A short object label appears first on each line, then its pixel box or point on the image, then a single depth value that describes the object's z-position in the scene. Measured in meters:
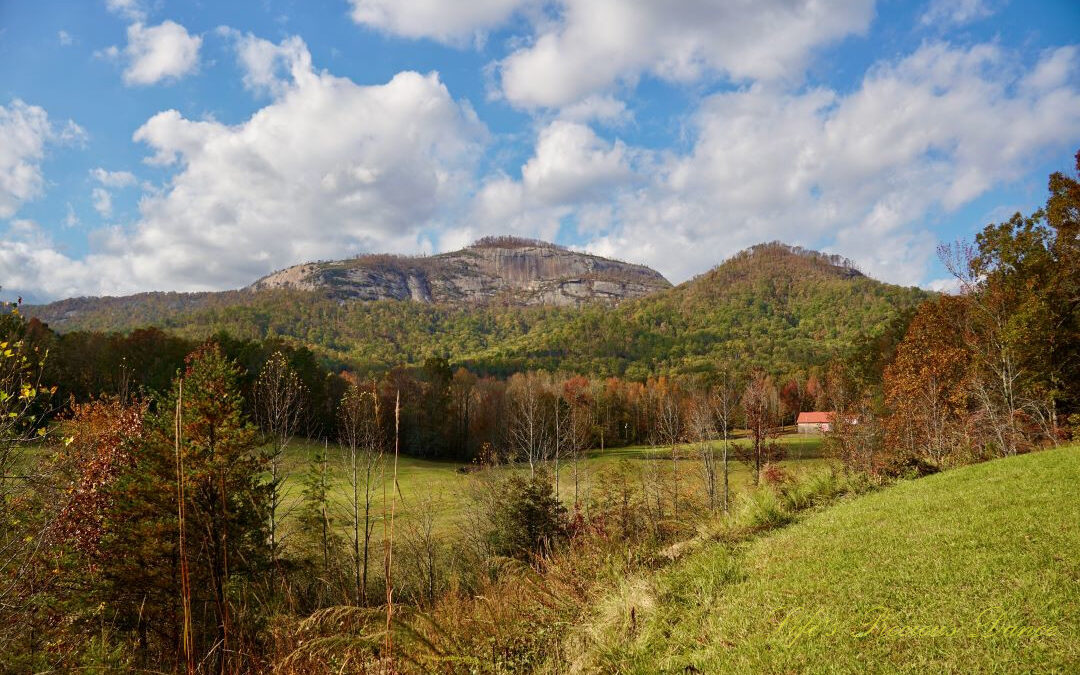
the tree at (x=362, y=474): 19.53
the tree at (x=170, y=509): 11.12
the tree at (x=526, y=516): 18.89
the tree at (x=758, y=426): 27.53
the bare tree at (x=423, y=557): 17.75
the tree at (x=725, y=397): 29.16
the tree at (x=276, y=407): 16.11
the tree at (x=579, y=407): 42.78
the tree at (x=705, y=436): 28.76
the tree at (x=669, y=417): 28.30
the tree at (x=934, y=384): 23.73
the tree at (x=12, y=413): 5.88
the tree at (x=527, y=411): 39.42
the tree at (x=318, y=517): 17.75
